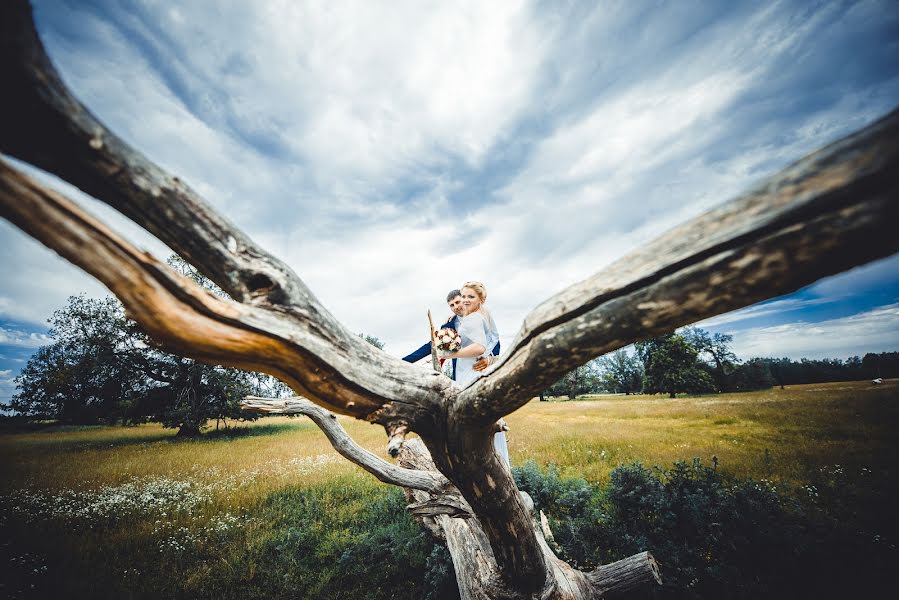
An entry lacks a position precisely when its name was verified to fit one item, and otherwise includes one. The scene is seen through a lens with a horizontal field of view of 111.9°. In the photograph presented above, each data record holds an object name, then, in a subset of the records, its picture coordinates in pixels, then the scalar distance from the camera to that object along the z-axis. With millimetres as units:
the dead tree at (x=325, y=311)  947
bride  4195
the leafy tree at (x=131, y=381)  21344
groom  4379
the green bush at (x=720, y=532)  3811
